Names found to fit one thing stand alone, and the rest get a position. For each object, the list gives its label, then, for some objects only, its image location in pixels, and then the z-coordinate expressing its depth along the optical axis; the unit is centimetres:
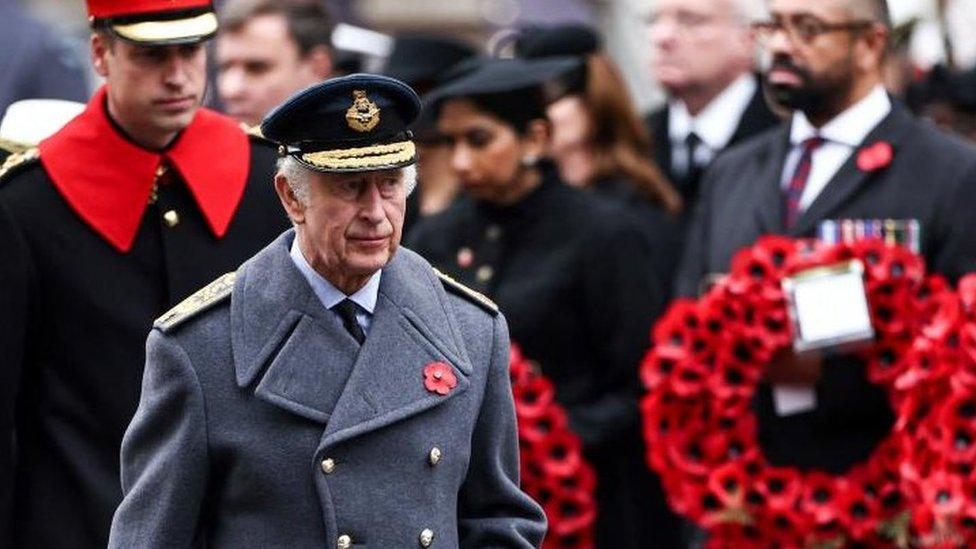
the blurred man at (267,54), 2272
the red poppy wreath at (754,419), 1692
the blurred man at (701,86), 2372
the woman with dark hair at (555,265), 1919
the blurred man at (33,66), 2403
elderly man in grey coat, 1205
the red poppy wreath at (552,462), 1872
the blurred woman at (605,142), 2209
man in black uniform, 1485
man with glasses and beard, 1780
